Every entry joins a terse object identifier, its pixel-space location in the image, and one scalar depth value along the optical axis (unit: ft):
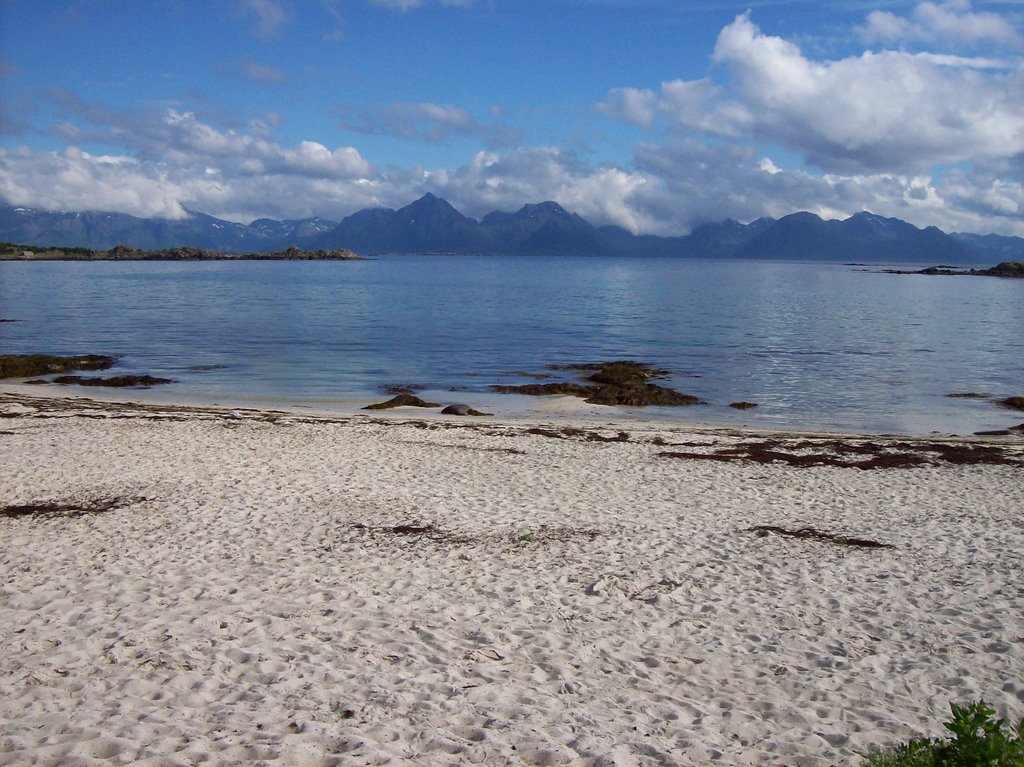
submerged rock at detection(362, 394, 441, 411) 96.07
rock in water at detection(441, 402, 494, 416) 92.58
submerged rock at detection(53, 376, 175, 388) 111.34
